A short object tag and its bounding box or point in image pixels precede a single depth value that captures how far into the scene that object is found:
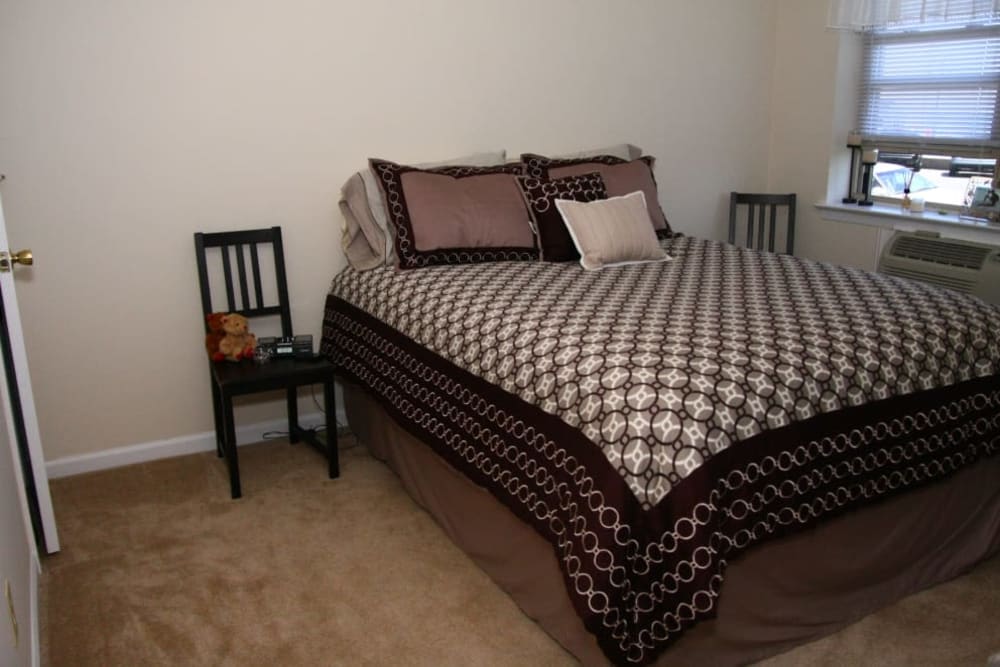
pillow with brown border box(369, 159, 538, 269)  3.11
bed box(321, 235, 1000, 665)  1.73
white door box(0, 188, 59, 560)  2.28
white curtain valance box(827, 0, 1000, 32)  3.40
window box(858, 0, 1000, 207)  3.66
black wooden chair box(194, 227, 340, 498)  2.84
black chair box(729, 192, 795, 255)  4.21
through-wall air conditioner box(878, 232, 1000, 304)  3.28
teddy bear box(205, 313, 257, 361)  2.96
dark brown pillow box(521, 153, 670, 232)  3.41
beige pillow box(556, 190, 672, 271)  3.13
